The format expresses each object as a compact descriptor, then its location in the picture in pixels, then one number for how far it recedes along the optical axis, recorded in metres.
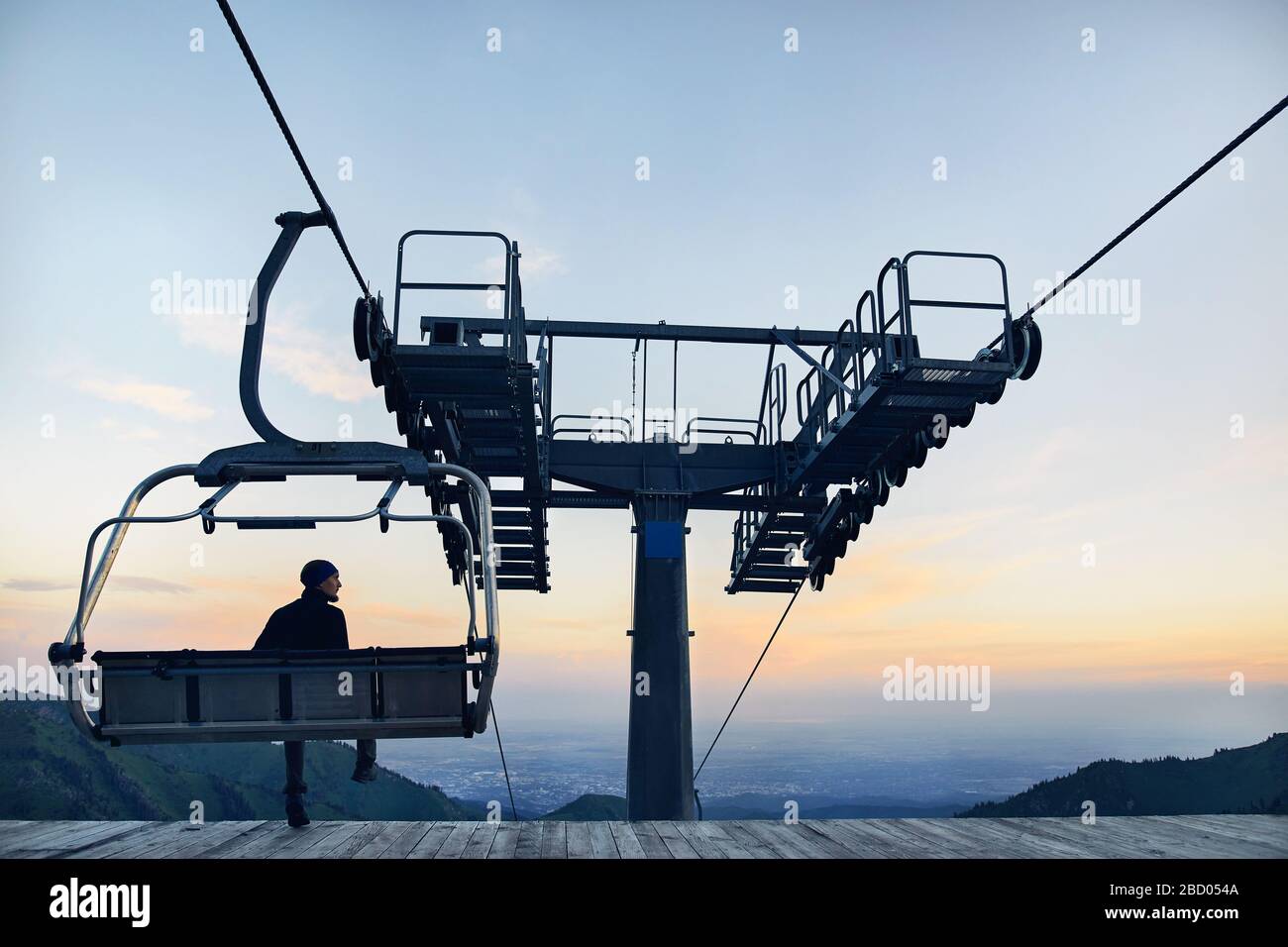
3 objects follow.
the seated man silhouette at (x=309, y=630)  7.59
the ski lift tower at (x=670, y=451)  10.73
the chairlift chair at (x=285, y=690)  5.65
